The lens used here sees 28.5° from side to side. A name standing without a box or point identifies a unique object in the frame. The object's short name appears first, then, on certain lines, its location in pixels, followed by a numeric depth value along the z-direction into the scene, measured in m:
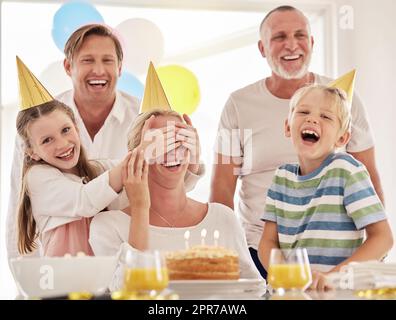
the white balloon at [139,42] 3.26
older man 2.98
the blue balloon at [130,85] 3.12
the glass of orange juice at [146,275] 1.34
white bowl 1.34
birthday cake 1.64
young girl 2.65
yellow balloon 3.19
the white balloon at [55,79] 3.22
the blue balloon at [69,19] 3.20
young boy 2.14
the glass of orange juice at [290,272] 1.45
